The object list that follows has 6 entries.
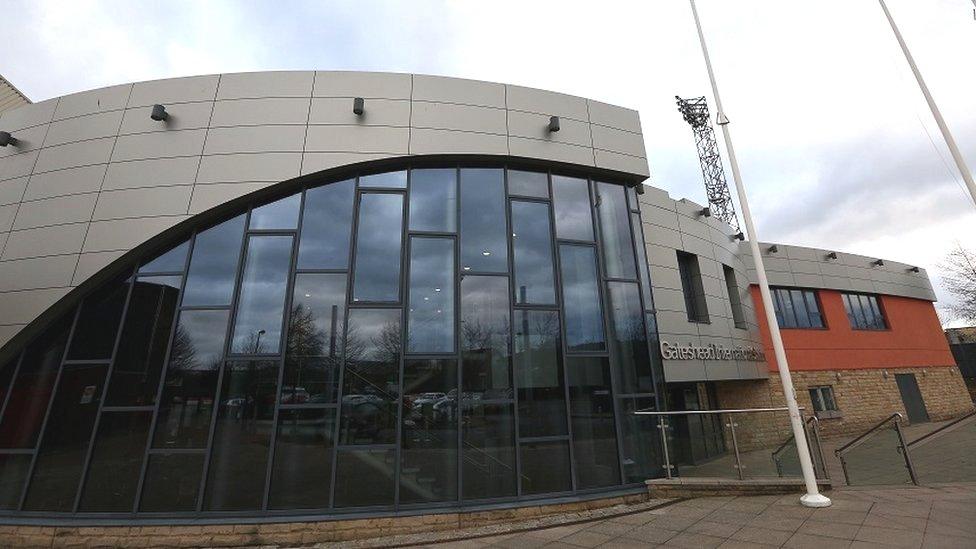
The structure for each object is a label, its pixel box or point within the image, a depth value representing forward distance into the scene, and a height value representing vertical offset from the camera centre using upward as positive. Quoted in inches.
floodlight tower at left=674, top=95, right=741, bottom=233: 1053.2 +606.4
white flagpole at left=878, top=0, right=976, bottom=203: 257.4 +169.7
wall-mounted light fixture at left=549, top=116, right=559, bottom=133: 320.7 +208.1
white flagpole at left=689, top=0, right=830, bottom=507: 238.8 +25.7
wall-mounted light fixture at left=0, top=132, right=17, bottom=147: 304.8 +196.6
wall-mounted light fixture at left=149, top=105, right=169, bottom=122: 287.9 +200.7
